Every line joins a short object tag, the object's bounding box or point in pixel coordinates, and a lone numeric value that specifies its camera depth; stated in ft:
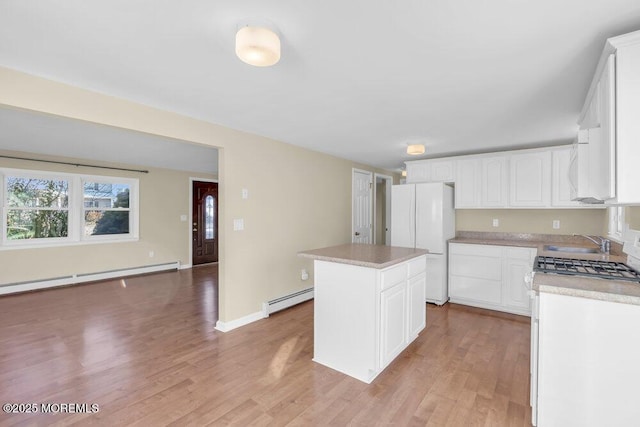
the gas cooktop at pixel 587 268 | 5.91
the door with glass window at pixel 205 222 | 23.40
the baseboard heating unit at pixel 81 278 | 15.38
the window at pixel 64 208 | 15.71
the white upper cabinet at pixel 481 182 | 13.76
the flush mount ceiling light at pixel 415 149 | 12.41
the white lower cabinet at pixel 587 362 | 4.86
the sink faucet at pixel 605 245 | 9.99
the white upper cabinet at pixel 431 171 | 15.07
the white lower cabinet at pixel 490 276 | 12.51
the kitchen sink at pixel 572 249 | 10.32
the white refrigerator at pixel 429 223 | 14.03
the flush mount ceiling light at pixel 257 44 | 4.79
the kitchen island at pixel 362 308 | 7.75
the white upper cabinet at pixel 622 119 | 4.64
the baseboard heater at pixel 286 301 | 12.25
